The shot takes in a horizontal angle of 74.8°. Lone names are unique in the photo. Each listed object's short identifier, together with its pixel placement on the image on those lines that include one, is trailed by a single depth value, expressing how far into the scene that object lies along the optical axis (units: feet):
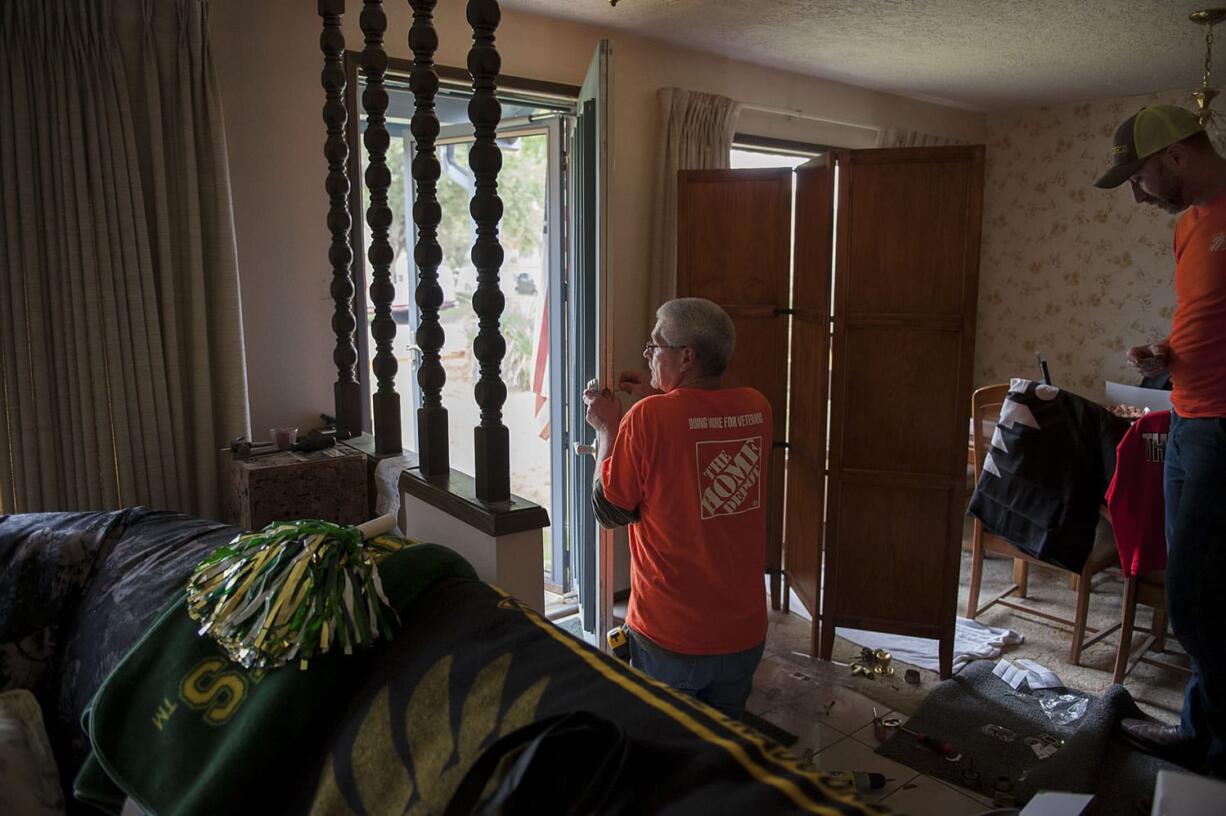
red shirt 8.80
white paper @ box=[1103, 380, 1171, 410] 11.32
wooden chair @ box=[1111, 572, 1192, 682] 9.13
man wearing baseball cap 6.84
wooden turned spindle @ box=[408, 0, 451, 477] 5.71
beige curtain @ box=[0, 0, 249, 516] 7.18
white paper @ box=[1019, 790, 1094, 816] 2.95
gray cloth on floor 7.68
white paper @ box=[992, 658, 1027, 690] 9.75
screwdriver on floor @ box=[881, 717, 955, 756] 8.34
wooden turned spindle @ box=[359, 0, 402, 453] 6.74
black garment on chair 9.56
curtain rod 13.56
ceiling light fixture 10.71
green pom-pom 3.54
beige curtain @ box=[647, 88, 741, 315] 12.25
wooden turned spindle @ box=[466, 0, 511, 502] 5.34
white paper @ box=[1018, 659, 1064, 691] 9.62
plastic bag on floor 8.98
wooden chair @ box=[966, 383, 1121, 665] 10.06
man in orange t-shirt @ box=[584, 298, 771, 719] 6.05
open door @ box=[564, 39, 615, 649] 8.26
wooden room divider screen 9.13
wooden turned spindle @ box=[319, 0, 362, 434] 7.49
